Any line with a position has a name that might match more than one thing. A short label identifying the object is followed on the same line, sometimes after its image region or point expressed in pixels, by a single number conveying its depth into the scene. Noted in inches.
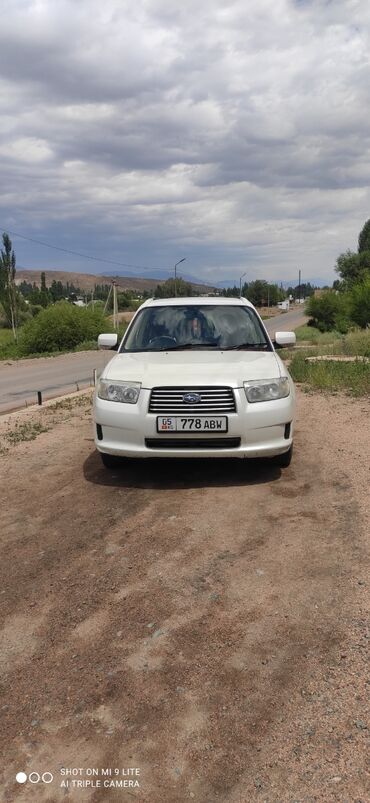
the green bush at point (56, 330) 1212.5
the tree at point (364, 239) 3656.5
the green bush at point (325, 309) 1868.6
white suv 176.2
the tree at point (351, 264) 3006.9
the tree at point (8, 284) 1791.5
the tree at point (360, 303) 1039.8
